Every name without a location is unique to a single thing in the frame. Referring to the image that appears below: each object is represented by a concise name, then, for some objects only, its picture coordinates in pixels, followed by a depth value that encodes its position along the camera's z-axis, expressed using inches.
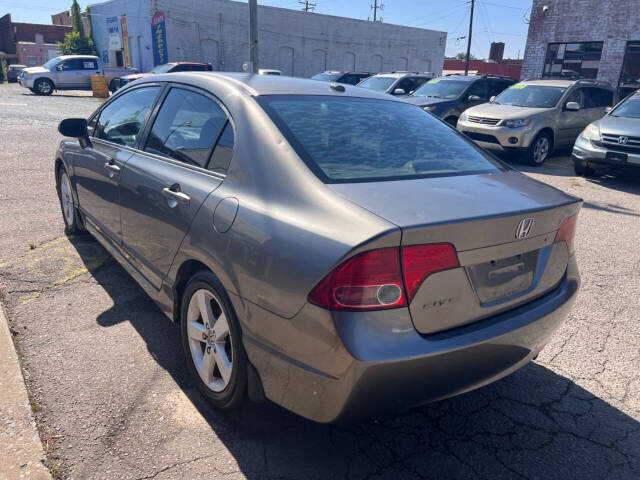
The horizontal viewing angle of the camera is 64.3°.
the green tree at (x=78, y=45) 1460.4
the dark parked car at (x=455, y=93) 467.2
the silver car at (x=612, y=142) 315.6
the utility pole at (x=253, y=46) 557.8
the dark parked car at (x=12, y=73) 1510.8
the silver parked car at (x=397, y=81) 569.3
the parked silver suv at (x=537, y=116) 388.8
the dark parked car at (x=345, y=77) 732.0
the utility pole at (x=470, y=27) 1526.8
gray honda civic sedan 73.2
